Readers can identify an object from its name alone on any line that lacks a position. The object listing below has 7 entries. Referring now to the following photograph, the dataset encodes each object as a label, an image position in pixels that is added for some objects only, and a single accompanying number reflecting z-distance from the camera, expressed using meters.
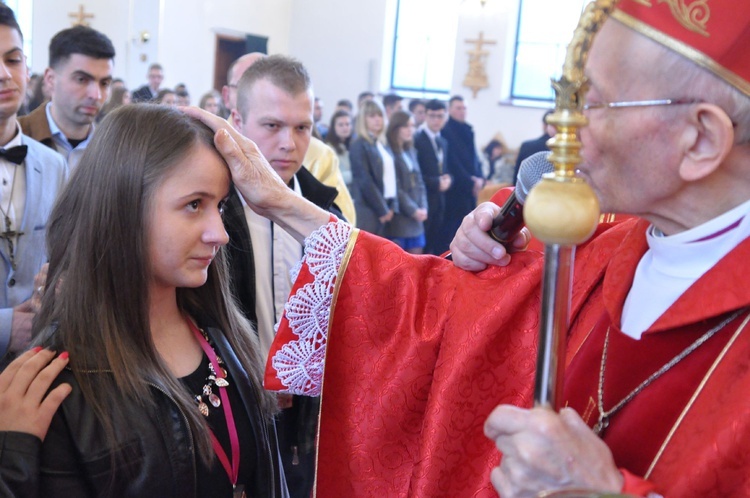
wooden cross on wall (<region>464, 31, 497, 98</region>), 14.49
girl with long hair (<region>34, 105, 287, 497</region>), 1.62
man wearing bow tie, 2.61
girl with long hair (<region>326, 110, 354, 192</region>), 7.58
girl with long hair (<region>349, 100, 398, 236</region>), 7.20
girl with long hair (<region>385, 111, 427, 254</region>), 7.60
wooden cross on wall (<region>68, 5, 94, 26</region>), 13.27
